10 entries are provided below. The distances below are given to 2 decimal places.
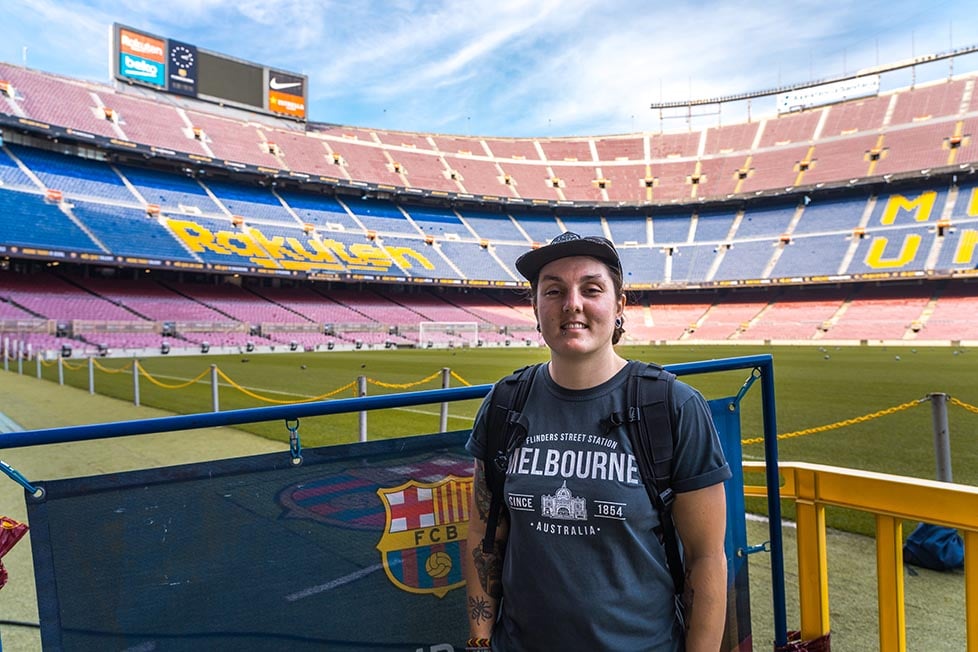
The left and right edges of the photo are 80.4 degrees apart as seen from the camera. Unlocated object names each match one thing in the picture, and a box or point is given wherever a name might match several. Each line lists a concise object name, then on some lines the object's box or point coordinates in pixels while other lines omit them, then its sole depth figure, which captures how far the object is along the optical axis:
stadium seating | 35.69
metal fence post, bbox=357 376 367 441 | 5.57
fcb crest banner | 1.69
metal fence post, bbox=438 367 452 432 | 6.25
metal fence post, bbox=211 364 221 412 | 8.80
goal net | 40.12
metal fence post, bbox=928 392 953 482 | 3.86
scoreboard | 45.91
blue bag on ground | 3.88
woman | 1.57
